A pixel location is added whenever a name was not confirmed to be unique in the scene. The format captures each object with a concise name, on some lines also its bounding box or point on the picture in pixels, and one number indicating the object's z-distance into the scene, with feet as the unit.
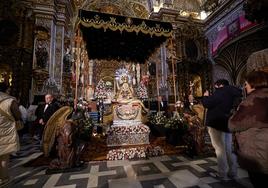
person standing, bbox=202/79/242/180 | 8.30
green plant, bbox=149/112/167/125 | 18.44
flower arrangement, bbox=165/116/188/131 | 15.40
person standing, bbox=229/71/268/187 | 3.78
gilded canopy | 14.52
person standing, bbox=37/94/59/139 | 14.94
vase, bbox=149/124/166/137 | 18.43
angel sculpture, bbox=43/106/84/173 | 10.33
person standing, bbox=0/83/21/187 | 6.99
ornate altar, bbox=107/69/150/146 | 14.96
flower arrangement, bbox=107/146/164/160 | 12.41
